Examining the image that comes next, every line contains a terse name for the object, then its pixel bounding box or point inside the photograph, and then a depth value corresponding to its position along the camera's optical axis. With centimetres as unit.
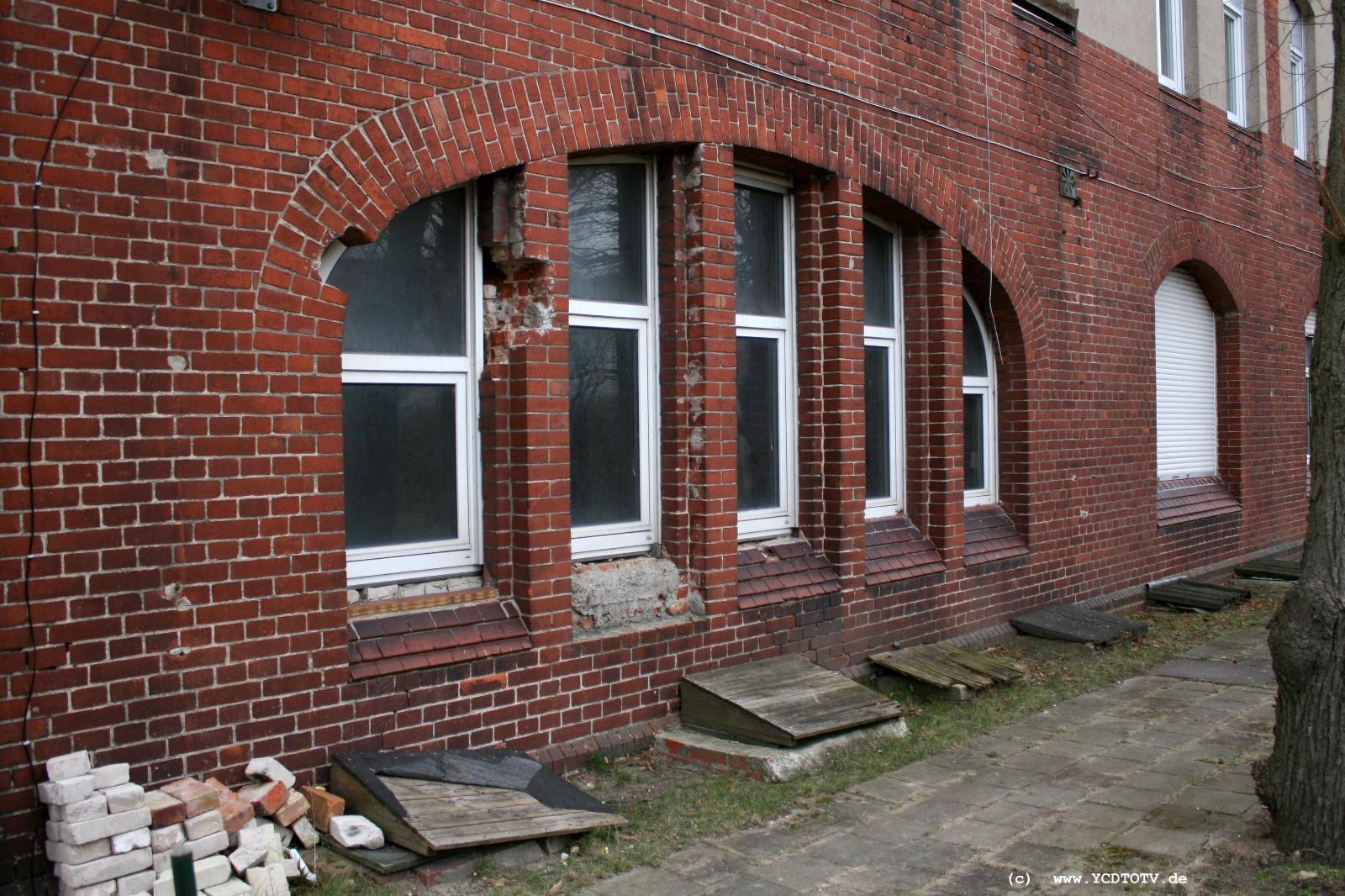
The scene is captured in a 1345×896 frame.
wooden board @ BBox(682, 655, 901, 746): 603
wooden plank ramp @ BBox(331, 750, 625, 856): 450
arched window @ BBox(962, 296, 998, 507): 973
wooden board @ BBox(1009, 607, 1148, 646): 912
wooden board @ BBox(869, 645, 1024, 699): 750
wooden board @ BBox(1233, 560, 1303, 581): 1288
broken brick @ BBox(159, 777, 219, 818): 408
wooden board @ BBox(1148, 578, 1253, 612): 1109
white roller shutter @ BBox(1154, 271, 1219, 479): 1271
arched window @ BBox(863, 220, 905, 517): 867
